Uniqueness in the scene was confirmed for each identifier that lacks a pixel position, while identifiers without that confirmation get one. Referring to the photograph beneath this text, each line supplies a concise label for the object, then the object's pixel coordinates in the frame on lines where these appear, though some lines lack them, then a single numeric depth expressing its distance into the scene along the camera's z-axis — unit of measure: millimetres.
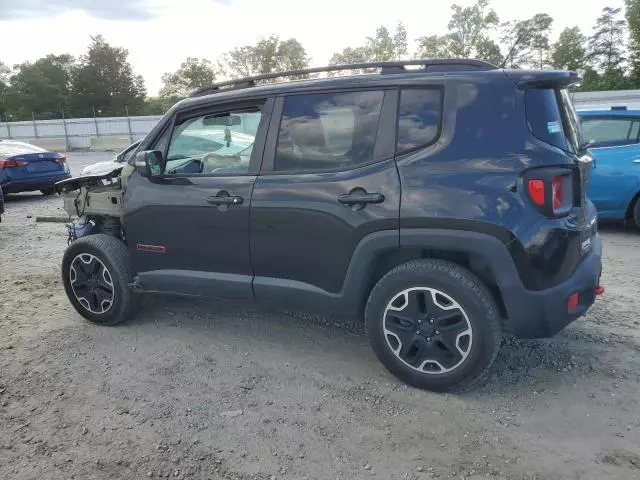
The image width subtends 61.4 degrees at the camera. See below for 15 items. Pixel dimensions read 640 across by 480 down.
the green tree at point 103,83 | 76688
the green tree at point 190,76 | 70938
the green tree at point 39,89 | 73188
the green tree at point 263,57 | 72062
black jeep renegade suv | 2926
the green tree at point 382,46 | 60669
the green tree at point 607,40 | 67375
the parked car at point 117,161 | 7164
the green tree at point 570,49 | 67375
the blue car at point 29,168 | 11344
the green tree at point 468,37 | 56781
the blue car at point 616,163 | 6766
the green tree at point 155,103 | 70512
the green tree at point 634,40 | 55344
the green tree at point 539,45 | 69688
